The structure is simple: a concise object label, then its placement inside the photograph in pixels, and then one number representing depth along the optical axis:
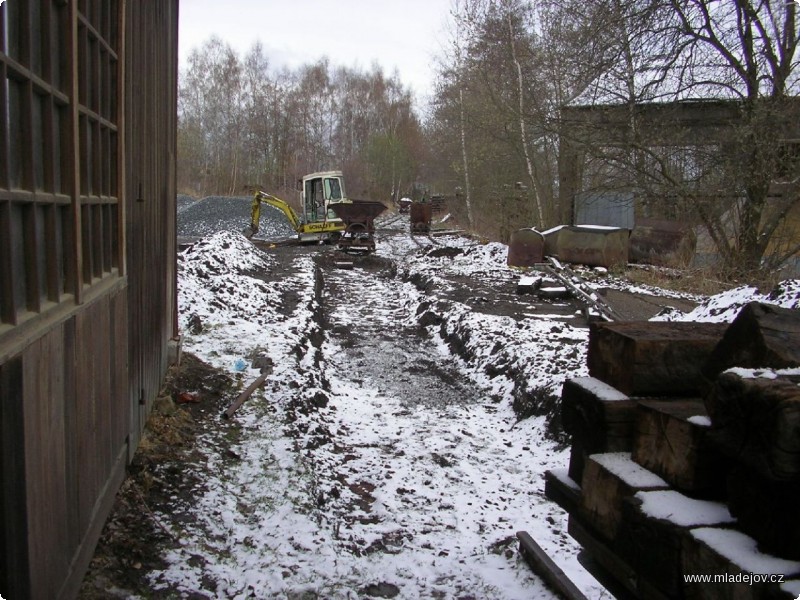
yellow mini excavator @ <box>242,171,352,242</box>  25.86
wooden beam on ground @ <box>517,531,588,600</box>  3.39
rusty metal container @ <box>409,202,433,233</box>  33.03
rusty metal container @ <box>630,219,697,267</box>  15.49
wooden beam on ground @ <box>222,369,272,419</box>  5.91
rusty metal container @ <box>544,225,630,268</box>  16.12
